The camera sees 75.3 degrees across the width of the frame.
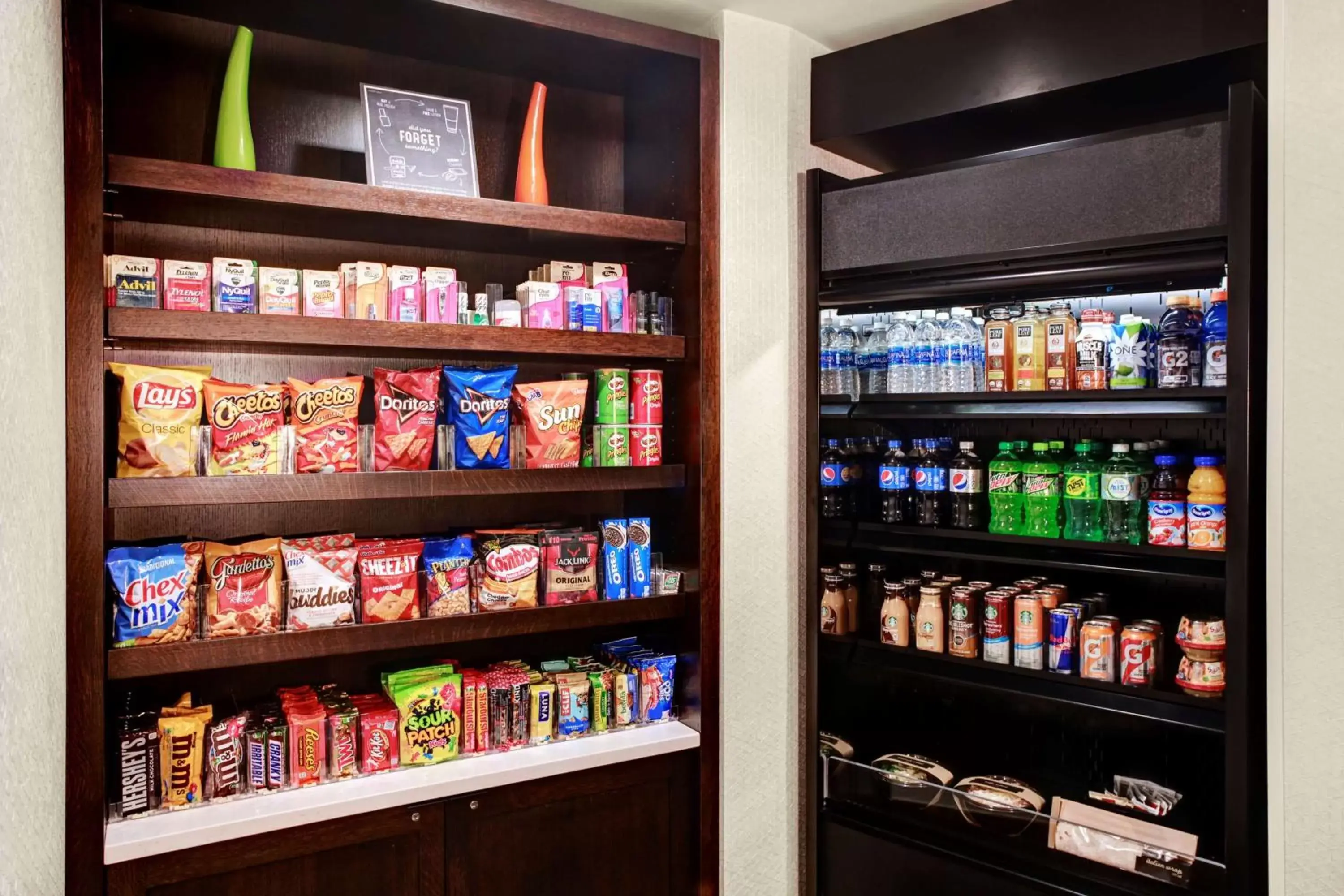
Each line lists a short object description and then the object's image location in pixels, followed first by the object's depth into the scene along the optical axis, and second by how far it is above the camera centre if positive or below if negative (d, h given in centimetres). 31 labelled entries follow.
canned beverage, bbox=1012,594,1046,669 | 216 -50
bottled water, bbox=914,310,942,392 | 230 +21
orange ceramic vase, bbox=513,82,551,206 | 225 +70
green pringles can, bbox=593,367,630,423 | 231 +11
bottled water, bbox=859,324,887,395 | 244 +20
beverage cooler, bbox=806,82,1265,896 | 185 -21
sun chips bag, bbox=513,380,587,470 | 220 +4
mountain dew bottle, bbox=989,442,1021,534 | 220 -16
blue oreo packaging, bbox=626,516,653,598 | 235 -33
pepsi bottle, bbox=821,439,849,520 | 250 -14
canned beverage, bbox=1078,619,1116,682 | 205 -52
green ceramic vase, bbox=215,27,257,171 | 193 +71
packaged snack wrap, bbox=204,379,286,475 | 186 +2
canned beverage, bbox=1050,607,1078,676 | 212 -51
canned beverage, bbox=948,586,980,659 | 227 -50
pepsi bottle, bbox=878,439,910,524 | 240 -14
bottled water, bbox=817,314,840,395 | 246 +21
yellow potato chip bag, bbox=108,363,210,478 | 178 +3
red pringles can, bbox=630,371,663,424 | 235 +10
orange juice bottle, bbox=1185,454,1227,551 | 187 -16
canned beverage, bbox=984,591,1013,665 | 222 -50
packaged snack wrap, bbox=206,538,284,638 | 187 -33
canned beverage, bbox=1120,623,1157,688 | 200 -51
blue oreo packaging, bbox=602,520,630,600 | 232 -33
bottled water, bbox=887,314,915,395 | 235 +21
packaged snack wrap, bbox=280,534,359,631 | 194 -33
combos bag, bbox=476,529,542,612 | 215 -33
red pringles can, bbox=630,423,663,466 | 234 -3
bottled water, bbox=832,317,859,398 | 245 +21
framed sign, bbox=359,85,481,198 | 206 +71
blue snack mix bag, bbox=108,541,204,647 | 176 -33
